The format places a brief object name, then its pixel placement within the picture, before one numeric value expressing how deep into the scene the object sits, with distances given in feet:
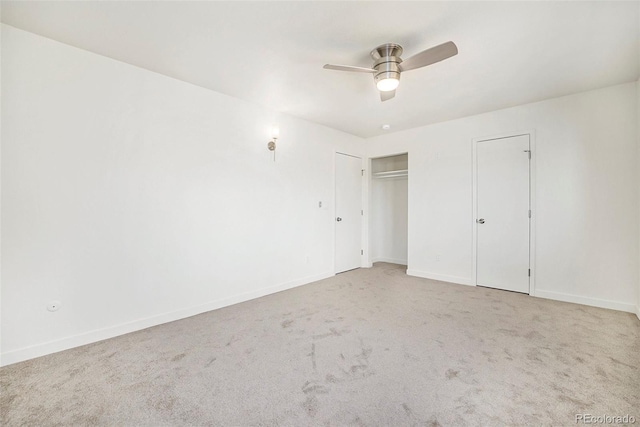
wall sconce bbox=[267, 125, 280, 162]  12.03
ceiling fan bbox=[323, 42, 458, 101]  7.13
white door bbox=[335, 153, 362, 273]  16.07
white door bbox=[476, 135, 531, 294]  12.23
